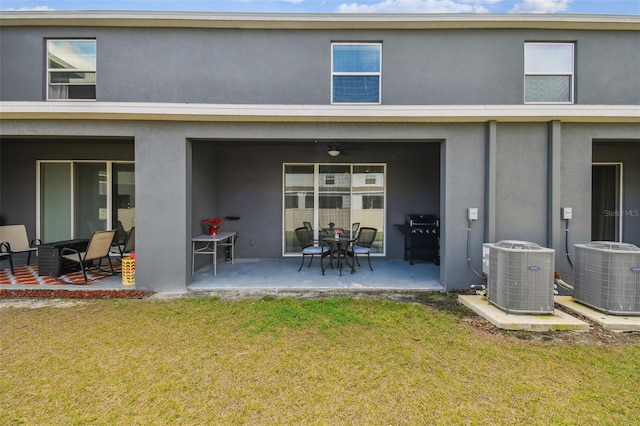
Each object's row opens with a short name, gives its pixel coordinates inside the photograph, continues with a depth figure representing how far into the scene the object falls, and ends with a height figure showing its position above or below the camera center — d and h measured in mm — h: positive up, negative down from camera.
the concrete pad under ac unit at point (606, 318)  3594 -1402
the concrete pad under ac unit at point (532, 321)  3627 -1409
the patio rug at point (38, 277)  5392 -1341
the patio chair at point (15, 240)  6129 -691
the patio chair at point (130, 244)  6008 -722
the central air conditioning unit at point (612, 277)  3746 -884
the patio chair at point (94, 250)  5344 -793
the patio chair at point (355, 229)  7465 -503
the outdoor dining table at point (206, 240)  5485 -616
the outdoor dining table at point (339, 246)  6000 -802
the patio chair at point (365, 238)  6949 -680
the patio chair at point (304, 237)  7238 -696
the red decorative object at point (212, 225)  6230 -343
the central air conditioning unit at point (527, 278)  3799 -906
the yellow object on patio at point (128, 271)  5207 -1110
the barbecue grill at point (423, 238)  7133 -697
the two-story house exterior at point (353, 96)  4930 +2050
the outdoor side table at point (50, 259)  5527 -969
